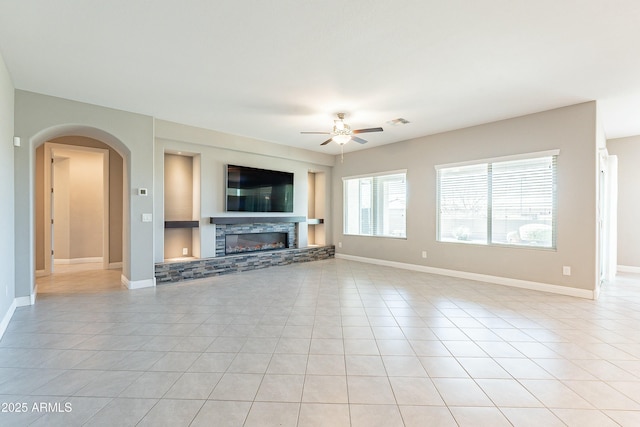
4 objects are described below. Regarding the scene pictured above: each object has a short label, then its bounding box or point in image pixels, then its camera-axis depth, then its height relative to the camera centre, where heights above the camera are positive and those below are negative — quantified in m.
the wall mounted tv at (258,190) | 6.14 +0.46
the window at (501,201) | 4.66 +0.17
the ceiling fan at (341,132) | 4.61 +1.24
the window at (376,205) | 6.67 +0.14
